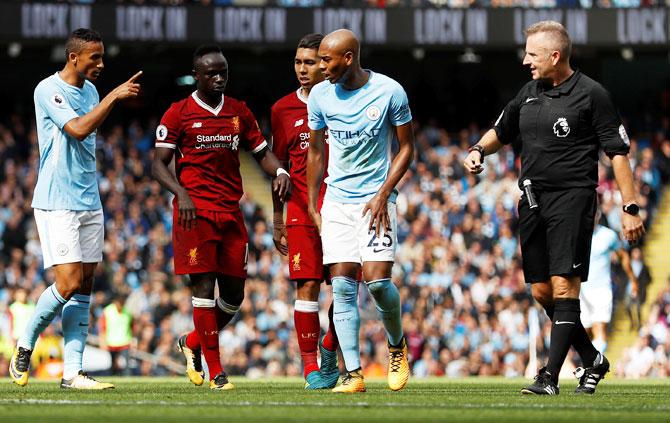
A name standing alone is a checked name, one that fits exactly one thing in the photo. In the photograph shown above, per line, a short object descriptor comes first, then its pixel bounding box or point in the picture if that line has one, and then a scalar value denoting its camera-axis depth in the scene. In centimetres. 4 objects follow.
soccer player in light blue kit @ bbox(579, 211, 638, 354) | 2811
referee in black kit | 1708
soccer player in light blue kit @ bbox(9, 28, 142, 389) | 1867
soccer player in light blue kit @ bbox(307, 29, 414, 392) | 1772
